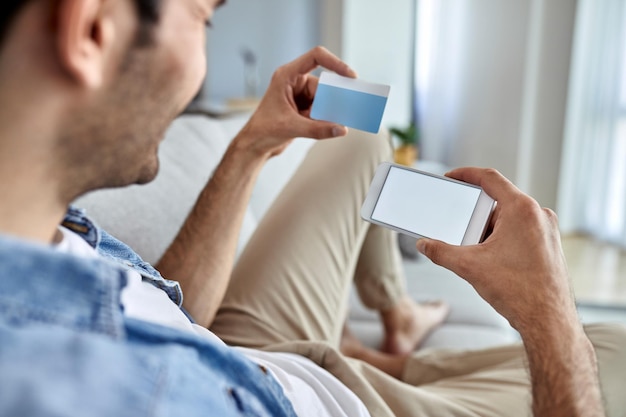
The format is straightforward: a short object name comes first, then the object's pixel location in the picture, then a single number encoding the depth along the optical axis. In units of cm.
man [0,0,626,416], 40
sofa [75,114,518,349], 96
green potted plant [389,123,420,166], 287
